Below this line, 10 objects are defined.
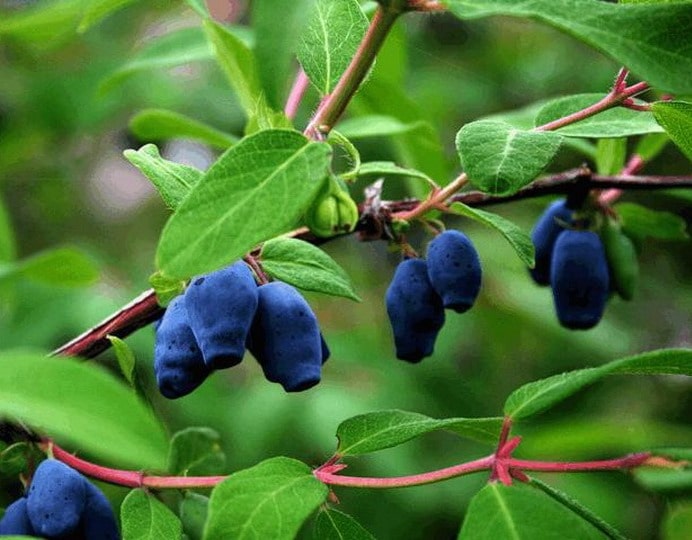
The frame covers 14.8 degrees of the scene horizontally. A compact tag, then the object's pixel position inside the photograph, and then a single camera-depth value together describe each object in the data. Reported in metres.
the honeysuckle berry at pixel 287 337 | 0.44
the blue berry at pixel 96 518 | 0.45
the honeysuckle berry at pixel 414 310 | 0.47
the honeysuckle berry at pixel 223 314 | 0.43
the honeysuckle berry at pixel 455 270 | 0.46
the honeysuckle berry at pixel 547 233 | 0.50
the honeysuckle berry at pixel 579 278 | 0.49
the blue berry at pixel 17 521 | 0.44
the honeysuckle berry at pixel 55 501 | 0.44
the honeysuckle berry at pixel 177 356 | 0.44
